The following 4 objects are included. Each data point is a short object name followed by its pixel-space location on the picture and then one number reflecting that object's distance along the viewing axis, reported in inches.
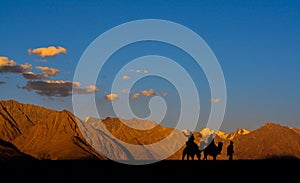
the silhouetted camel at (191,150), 1737.2
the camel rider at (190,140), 1693.3
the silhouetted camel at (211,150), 1783.3
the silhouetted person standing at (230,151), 1813.2
